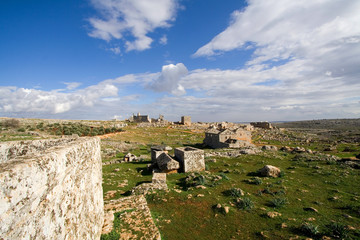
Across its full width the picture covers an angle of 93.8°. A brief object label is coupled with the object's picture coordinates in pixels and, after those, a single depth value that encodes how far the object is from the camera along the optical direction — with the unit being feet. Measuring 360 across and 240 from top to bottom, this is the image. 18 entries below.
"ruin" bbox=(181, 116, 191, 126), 277.95
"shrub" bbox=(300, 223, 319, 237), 23.81
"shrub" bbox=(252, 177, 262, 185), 42.96
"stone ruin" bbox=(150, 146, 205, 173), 52.47
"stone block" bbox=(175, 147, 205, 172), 52.75
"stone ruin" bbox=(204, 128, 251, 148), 103.29
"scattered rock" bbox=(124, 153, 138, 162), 69.94
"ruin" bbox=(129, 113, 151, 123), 302.04
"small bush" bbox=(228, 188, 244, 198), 35.68
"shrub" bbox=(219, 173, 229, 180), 45.33
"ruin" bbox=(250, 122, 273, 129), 248.28
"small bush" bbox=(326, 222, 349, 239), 23.41
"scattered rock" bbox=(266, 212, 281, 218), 28.47
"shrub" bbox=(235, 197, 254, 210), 31.20
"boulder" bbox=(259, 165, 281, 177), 48.16
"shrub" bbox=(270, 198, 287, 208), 32.16
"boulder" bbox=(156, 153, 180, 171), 52.01
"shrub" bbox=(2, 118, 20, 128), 114.28
